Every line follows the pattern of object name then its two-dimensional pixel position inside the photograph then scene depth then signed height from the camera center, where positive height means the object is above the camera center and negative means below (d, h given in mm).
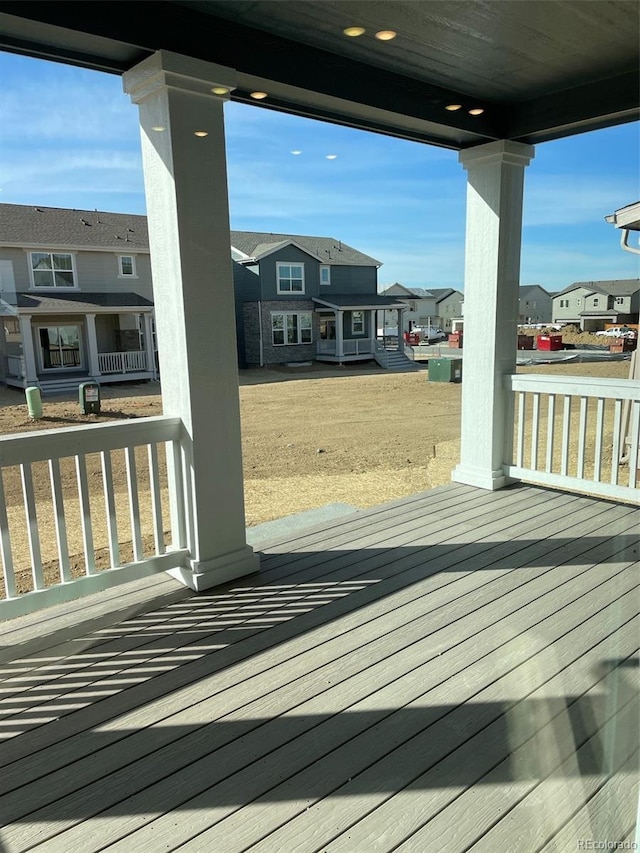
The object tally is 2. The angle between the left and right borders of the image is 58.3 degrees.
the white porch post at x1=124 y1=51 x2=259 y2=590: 2293 +194
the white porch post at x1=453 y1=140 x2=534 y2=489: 3576 +153
